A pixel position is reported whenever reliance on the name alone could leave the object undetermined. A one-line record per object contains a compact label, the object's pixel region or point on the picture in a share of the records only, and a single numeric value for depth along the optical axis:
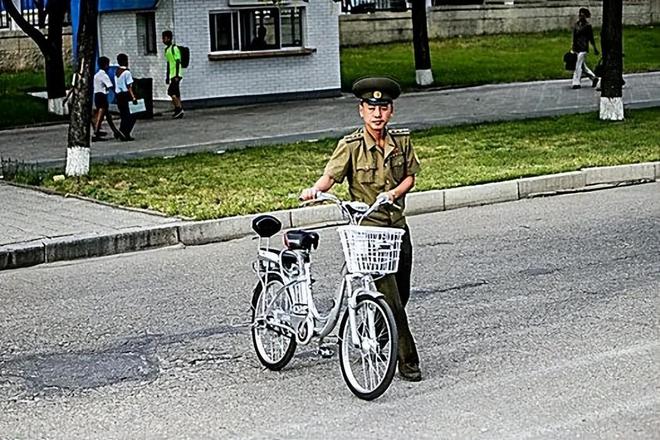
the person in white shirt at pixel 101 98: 20.39
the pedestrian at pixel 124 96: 20.62
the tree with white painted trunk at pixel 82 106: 15.95
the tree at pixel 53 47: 25.56
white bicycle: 6.28
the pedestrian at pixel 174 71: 25.02
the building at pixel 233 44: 27.38
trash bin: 24.62
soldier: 6.79
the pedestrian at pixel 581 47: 27.92
